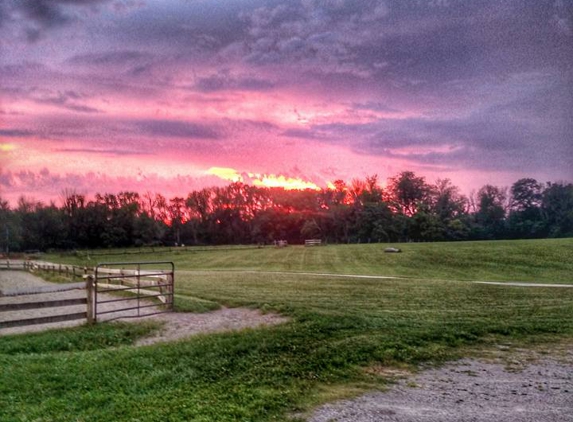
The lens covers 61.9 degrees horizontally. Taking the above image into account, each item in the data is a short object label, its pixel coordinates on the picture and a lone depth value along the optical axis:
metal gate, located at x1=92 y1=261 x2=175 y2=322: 13.84
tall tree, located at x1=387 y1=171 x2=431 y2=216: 102.61
